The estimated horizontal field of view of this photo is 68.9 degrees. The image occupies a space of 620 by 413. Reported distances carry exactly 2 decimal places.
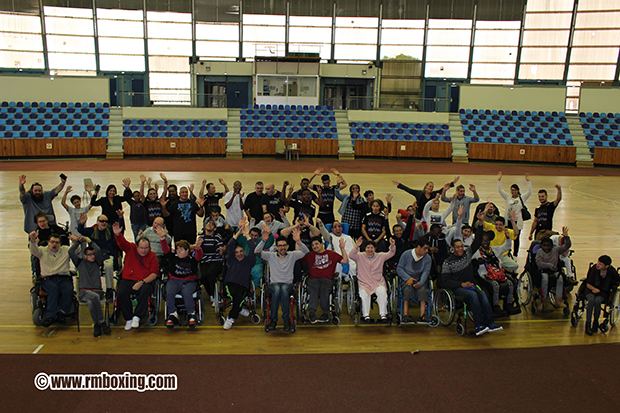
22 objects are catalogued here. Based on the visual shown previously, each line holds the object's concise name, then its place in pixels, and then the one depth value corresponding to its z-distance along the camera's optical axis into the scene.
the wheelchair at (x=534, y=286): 7.23
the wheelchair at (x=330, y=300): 6.76
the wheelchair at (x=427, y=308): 6.75
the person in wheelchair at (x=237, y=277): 6.65
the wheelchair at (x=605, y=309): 6.56
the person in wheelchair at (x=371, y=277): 6.71
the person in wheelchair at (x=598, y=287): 6.48
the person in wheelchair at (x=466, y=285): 6.45
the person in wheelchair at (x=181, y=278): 6.53
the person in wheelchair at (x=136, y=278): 6.47
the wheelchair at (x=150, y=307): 6.58
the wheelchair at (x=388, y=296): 6.78
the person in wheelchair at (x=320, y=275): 6.74
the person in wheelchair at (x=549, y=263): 7.17
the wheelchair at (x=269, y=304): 6.48
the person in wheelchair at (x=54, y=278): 6.43
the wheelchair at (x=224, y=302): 6.76
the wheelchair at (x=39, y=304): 6.45
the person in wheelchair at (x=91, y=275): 6.28
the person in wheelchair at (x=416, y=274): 6.72
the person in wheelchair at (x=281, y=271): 6.55
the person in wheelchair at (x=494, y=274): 6.89
